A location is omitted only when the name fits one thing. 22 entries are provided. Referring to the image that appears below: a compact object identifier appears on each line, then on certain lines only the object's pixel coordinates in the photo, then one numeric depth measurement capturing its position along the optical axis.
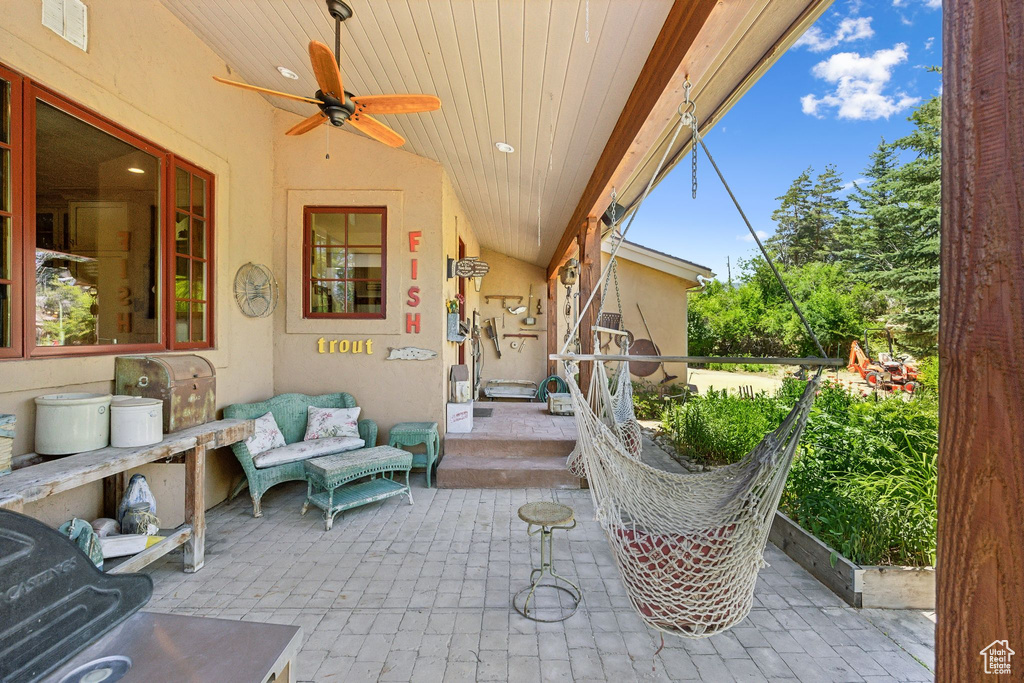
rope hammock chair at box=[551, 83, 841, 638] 1.63
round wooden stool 2.38
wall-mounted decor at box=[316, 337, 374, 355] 4.58
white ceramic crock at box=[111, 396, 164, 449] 2.36
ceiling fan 2.34
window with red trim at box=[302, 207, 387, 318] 4.66
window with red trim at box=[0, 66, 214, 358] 2.27
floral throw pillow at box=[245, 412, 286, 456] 3.71
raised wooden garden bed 2.35
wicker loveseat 3.57
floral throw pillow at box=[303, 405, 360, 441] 4.18
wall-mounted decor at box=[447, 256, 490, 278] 5.14
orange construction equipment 9.66
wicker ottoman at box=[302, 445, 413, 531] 3.43
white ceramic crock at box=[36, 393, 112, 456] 2.20
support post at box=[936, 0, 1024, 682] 0.64
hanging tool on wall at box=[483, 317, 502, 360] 8.78
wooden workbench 1.82
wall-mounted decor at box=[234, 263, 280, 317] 4.12
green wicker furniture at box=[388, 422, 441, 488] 4.24
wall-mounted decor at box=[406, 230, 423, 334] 4.61
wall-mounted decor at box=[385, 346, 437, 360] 4.61
